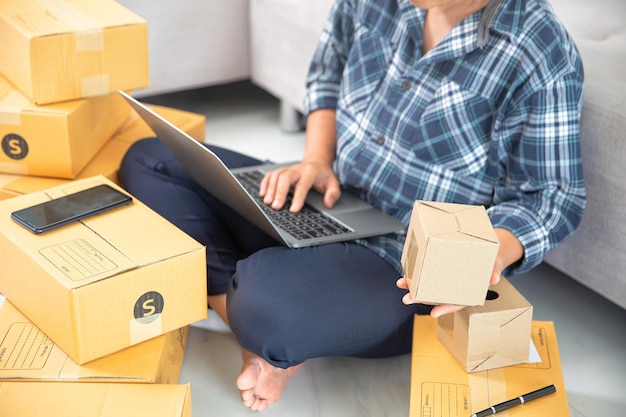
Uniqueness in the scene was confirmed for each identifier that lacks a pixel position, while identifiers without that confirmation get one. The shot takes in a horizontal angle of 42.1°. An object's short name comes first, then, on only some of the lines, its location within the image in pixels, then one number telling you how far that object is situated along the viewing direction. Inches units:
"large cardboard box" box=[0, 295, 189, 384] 40.3
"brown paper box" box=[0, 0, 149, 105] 51.5
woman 42.9
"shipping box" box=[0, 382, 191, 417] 38.3
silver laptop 44.0
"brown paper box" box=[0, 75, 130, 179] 51.9
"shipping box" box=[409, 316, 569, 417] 39.8
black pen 39.3
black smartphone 42.6
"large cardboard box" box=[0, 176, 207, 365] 39.4
